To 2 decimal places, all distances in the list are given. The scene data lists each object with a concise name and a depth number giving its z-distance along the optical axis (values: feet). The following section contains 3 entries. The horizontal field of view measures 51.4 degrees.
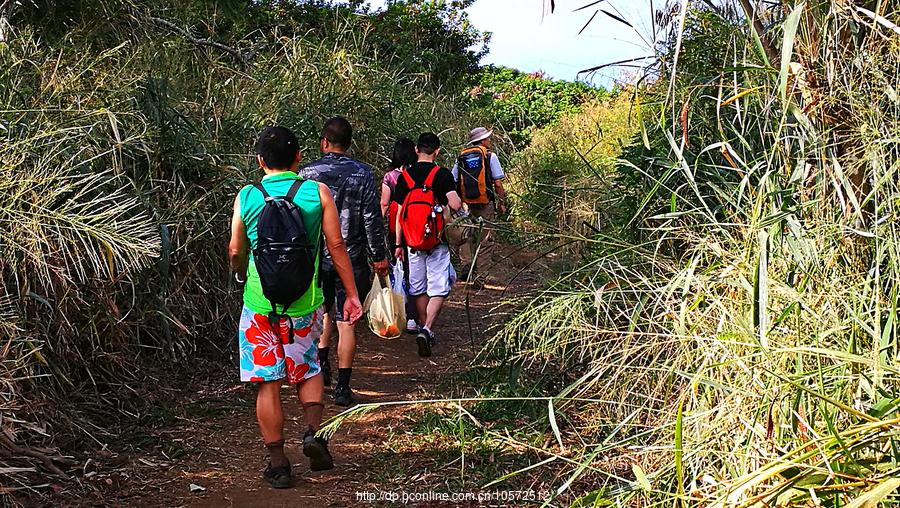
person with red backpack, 22.88
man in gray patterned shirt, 19.17
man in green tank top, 14.19
